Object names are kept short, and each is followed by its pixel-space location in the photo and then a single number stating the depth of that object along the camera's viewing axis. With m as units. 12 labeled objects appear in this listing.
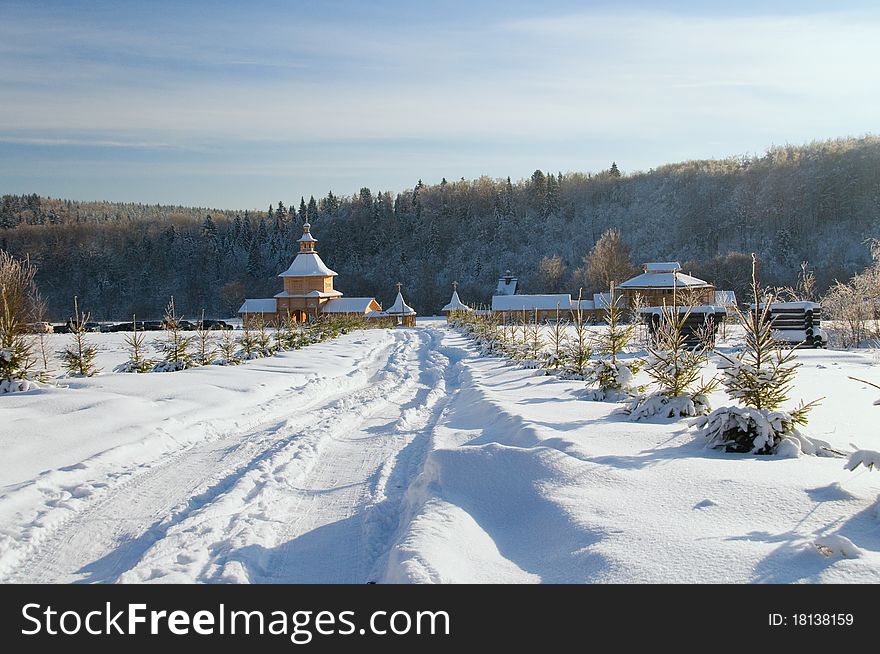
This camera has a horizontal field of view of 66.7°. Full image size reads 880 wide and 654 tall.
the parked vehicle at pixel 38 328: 29.53
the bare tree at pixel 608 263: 64.69
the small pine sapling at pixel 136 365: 16.25
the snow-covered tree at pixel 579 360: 14.44
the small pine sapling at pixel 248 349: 21.04
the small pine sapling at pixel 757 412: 6.45
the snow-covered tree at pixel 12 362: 11.05
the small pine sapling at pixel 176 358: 16.72
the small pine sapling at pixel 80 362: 14.78
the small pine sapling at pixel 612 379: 11.07
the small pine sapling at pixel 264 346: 21.87
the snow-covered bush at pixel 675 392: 8.84
